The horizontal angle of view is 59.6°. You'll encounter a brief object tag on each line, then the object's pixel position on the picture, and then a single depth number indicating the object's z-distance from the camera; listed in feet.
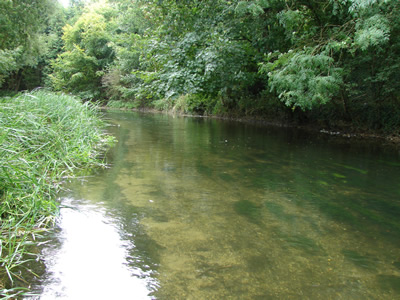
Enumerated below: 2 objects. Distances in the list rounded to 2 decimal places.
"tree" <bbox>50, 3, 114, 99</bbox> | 120.78
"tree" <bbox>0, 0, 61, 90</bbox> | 47.55
